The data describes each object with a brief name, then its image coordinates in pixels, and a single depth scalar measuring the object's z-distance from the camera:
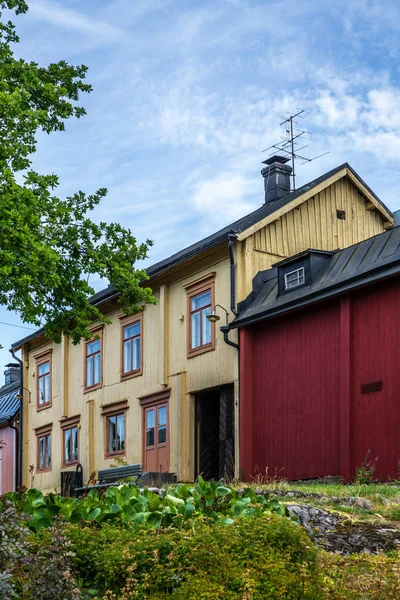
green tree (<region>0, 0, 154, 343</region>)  17.12
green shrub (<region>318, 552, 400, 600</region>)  6.85
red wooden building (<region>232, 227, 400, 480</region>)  18.41
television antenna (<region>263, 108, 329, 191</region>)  28.55
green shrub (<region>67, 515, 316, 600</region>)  6.60
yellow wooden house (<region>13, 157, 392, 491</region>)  23.20
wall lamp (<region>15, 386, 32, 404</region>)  34.68
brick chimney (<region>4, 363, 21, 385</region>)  46.62
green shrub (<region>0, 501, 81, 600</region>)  6.23
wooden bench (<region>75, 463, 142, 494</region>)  24.55
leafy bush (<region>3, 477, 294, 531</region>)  8.36
